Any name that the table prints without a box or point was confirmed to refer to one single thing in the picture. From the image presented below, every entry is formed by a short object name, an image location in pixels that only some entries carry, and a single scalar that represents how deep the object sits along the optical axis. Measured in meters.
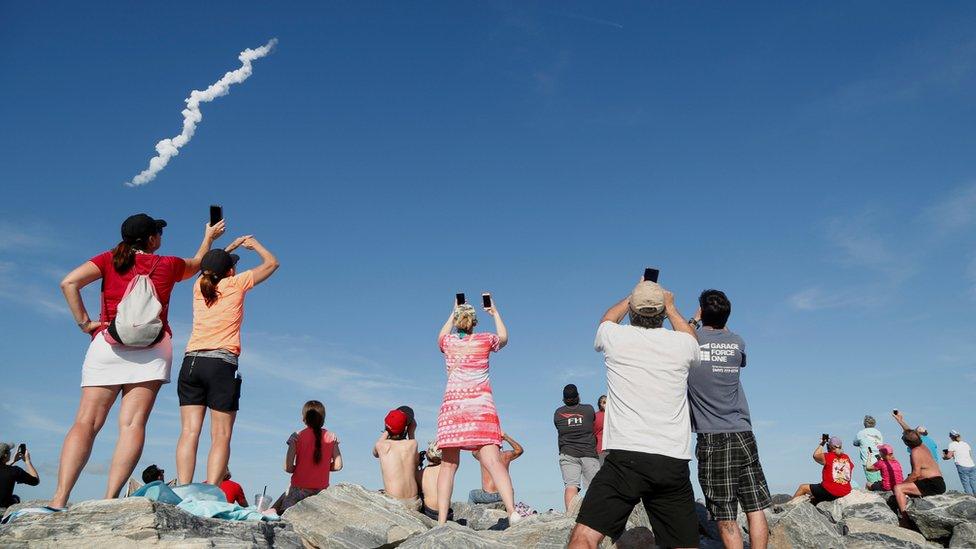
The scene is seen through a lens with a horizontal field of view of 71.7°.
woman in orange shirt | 7.19
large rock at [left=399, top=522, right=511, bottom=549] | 5.84
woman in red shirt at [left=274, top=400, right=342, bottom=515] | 9.53
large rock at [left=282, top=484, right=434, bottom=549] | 7.35
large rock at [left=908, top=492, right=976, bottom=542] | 12.22
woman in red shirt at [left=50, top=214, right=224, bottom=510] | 6.25
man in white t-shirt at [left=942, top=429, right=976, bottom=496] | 18.09
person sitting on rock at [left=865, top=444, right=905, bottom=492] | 15.69
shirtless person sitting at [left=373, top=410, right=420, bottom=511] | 9.34
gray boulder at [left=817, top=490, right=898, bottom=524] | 12.94
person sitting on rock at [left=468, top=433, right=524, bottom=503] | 11.24
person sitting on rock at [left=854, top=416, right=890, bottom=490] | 16.86
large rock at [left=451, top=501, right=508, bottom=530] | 10.33
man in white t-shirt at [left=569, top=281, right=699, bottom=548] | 4.85
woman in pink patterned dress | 7.80
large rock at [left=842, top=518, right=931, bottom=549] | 8.56
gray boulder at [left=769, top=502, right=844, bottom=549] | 8.76
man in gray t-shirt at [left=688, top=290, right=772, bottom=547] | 6.30
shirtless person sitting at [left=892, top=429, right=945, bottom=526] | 14.36
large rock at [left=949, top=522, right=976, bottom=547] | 11.36
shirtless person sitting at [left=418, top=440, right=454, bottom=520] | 9.60
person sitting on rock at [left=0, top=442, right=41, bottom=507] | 12.10
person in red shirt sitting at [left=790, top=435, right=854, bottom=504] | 13.39
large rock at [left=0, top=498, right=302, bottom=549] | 4.99
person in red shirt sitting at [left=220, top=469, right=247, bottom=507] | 8.43
